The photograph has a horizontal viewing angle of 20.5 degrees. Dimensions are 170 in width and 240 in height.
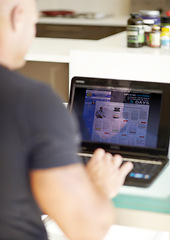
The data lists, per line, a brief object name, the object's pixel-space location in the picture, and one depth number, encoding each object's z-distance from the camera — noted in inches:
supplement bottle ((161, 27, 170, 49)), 86.7
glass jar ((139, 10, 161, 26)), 91.6
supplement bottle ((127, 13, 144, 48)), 84.9
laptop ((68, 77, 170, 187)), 54.0
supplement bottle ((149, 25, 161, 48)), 88.0
